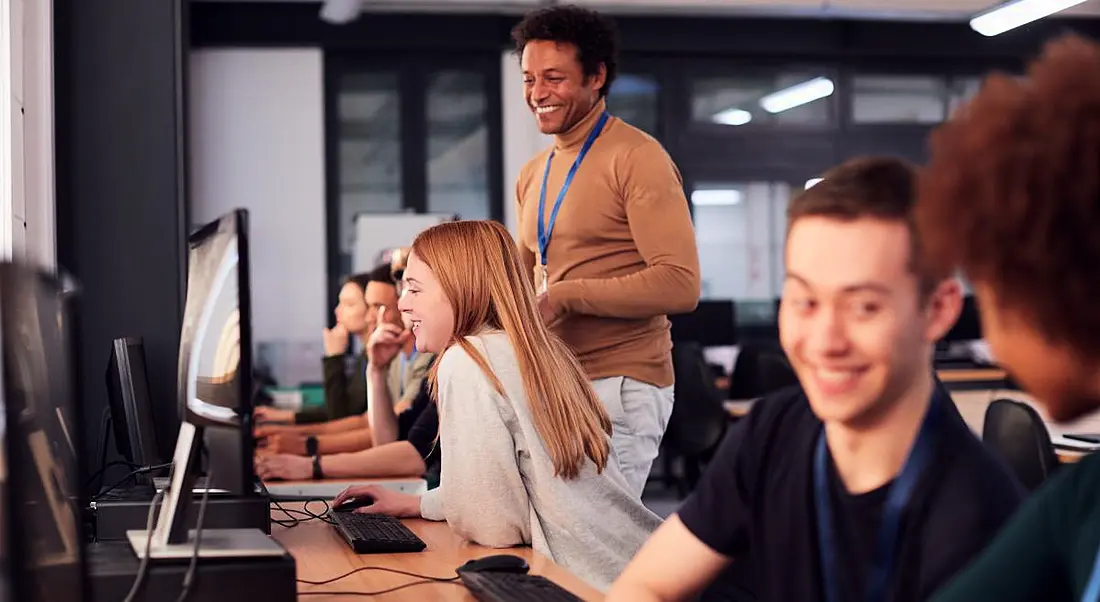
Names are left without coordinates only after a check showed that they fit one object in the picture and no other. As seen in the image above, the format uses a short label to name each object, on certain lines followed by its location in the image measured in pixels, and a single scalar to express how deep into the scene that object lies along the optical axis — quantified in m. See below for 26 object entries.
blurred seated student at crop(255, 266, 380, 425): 4.27
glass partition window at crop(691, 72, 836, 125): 8.73
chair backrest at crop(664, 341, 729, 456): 6.58
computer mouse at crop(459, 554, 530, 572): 1.64
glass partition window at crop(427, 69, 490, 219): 8.35
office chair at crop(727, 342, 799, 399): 6.45
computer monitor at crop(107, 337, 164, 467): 2.08
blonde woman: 2.00
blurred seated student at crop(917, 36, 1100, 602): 0.71
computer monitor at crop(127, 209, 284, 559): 1.38
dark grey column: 2.86
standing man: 2.57
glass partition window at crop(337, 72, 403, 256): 8.24
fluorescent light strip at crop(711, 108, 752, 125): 8.74
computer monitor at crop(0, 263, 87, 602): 0.82
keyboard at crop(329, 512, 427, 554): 1.92
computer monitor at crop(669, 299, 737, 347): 8.00
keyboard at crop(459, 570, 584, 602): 1.47
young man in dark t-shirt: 1.10
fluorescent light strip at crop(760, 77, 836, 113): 8.82
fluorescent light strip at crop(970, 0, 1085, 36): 6.84
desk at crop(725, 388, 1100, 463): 3.41
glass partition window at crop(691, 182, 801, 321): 8.90
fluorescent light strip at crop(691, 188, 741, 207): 8.85
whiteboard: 7.51
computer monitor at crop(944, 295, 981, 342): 6.88
